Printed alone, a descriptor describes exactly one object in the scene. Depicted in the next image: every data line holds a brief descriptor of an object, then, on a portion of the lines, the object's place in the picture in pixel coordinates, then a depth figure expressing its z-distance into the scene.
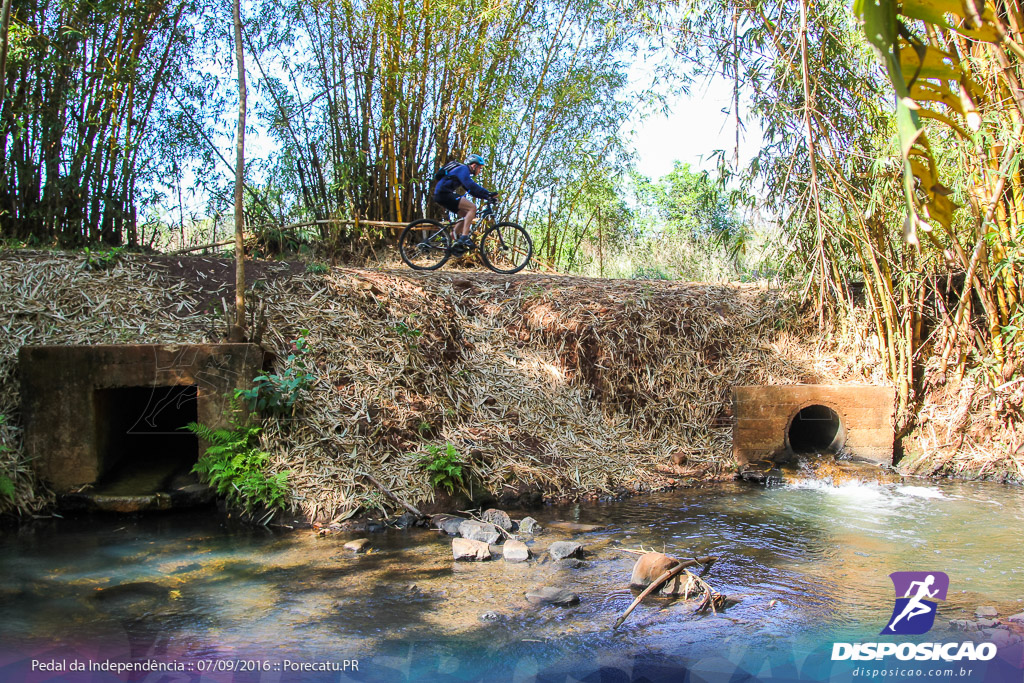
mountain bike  7.28
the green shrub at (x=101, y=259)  5.72
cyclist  6.94
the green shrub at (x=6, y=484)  4.31
